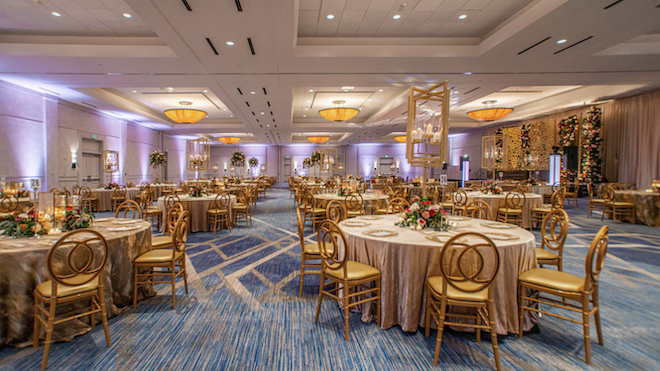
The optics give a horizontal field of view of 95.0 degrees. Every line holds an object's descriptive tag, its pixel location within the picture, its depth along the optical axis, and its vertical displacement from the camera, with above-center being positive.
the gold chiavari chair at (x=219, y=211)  6.86 -0.84
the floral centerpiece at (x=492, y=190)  7.97 -0.31
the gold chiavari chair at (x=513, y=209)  6.77 -0.71
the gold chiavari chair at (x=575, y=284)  2.28 -0.83
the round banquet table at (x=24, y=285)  2.41 -0.93
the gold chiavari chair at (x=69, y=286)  2.24 -0.90
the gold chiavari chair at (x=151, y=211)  6.79 -0.85
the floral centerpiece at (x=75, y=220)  3.14 -0.51
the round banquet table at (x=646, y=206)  7.62 -0.66
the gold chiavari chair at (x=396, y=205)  4.91 -0.48
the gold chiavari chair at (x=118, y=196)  9.90 -0.78
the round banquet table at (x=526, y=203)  7.20 -0.60
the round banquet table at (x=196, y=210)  7.00 -0.84
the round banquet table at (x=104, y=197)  10.31 -0.84
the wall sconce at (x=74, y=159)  10.84 +0.47
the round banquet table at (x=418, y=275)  2.56 -0.85
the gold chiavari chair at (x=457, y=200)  7.08 -0.55
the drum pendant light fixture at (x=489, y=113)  11.06 +2.42
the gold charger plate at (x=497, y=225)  3.36 -0.54
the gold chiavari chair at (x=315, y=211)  7.01 -0.82
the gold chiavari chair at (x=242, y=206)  7.60 -0.81
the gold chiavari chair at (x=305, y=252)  3.46 -0.89
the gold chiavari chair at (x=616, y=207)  7.95 -0.73
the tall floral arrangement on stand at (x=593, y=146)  11.00 +1.23
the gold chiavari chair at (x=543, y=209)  6.48 -0.70
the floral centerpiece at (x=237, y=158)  20.34 +1.11
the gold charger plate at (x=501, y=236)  2.76 -0.54
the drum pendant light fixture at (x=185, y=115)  10.55 +2.09
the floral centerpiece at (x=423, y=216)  3.24 -0.43
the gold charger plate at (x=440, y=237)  2.72 -0.56
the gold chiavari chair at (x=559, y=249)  3.00 -0.71
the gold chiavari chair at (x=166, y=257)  3.10 -0.88
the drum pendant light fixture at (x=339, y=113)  10.63 +2.24
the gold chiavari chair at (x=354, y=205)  6.39 -0.64
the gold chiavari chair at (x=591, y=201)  8.56 -0.62
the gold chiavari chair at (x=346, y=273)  2.60 -0.87
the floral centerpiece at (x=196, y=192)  7.63 -0.46
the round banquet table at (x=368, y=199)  7.18 -0.57
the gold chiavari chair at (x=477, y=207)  4.67 -0.48
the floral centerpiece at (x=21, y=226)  2.91 -0.54
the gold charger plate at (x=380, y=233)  2.95 -0.57
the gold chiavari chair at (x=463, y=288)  2.21 -0.85
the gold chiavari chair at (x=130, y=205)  4.65 -0.52
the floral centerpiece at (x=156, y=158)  14.83 +0.75
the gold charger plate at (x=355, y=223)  3.47 -0.55
